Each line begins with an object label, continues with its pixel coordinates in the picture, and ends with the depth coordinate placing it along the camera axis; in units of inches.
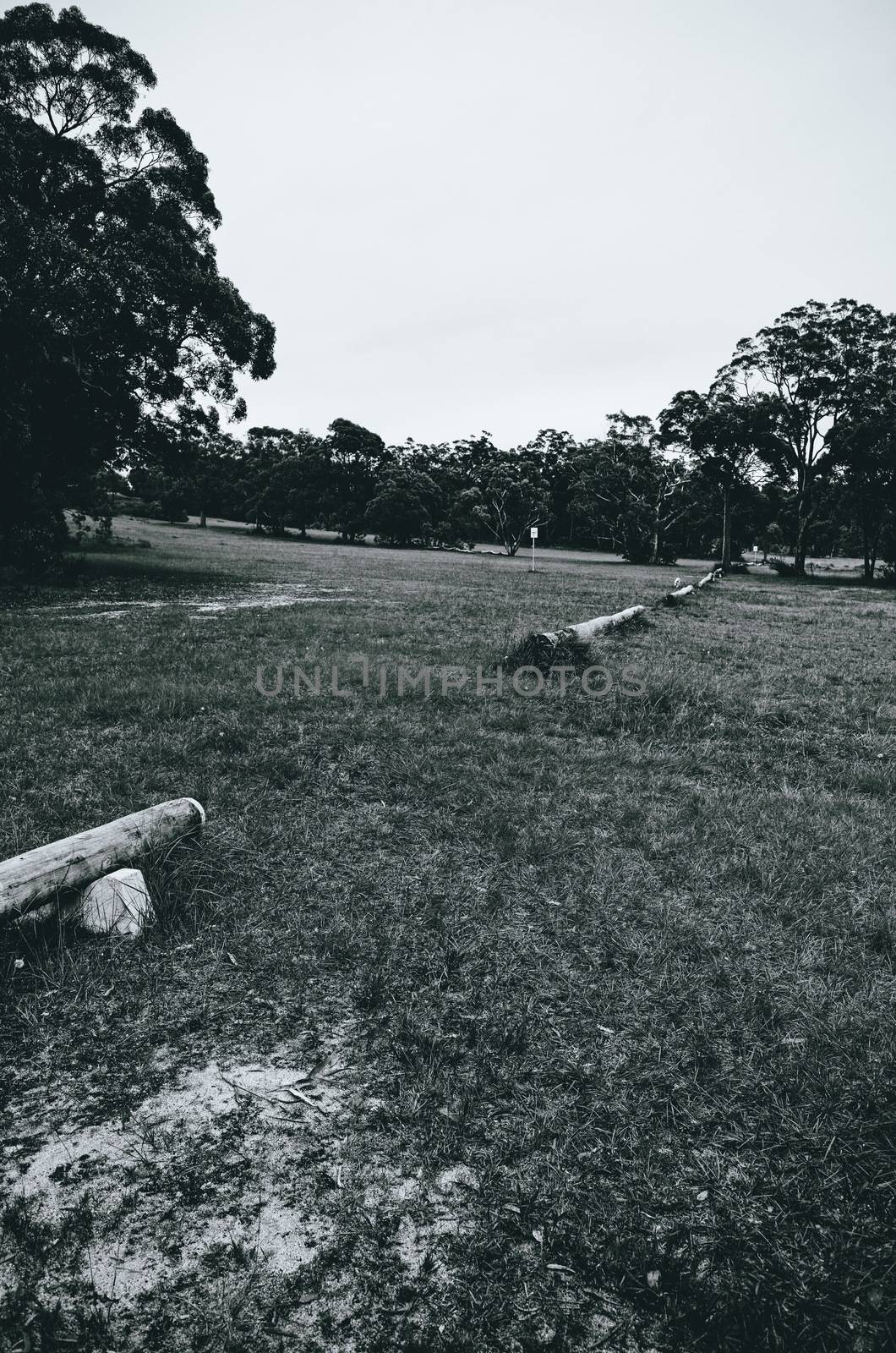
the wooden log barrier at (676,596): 707.4
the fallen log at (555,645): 329.6
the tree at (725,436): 1417.3
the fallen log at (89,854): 110.3
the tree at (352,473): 2370.8
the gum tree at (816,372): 1325.0
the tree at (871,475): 1151.0
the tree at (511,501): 1936.5
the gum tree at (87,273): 577.6
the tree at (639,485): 1791.3
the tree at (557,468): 2746.1
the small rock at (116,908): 117.0
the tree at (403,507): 2206.0
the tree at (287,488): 2335.1
